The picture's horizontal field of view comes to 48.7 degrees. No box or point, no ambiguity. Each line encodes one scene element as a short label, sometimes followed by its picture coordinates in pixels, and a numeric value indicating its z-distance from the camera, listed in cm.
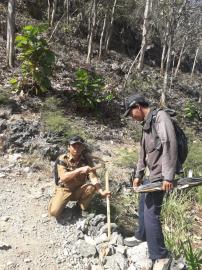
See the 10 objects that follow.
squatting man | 287
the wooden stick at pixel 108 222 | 270
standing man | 222
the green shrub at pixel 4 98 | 499
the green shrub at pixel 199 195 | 375
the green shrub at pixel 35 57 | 505
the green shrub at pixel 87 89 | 535
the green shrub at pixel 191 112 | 743
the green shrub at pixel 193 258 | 222
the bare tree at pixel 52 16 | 1069
